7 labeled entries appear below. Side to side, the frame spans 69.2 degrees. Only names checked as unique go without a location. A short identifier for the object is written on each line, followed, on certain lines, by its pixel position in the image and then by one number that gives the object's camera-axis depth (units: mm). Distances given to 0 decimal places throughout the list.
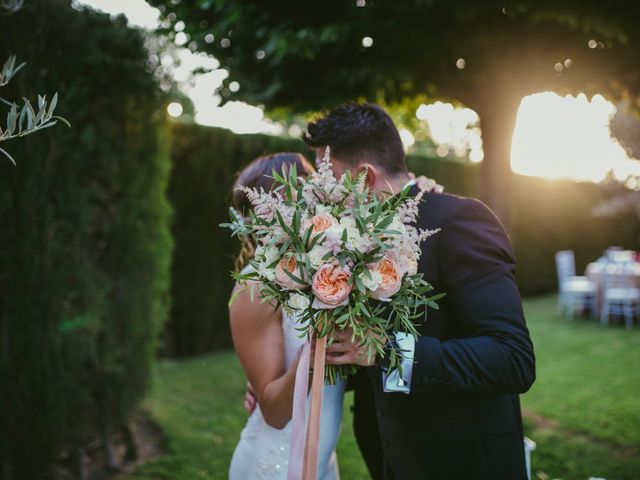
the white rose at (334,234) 1438
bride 2006
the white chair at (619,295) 10188
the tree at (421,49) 3545
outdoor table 10242
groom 1649
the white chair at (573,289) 11234
